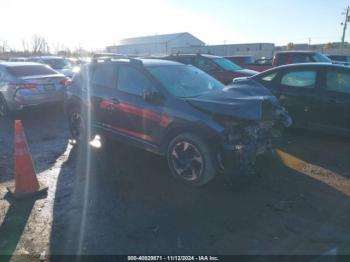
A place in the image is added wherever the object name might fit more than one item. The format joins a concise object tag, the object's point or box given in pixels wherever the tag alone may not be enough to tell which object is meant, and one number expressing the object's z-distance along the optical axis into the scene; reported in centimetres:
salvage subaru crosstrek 432
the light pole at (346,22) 5269
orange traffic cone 436
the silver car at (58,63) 1450
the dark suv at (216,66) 1124
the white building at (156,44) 6003
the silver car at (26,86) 856
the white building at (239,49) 3738
